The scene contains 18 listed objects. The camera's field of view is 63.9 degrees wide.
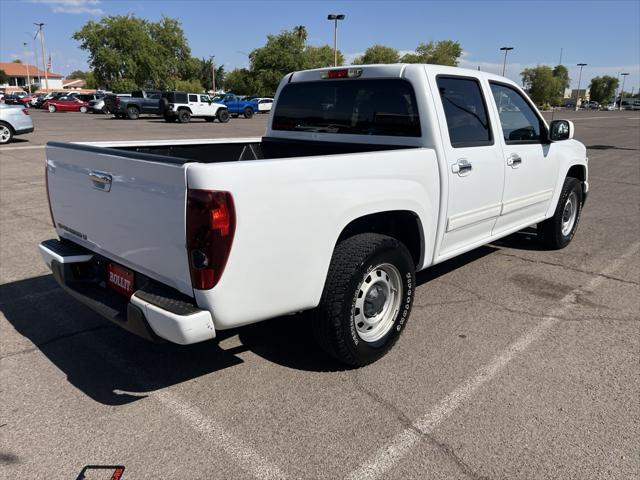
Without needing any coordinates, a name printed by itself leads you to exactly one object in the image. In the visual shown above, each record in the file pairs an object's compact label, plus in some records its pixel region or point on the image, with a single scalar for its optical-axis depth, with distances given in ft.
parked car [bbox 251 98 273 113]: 140.97
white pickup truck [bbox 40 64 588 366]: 8.39
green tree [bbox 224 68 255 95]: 223.30
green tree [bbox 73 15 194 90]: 211.00
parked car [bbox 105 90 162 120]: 108.99
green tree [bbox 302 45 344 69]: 220.84
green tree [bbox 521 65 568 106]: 350.84
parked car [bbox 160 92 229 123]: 99.50
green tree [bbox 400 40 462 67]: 277.44
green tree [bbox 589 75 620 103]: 517.55
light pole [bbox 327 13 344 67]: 201.87
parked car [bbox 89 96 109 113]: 131.60
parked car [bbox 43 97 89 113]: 143.24
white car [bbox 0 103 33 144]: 53.31
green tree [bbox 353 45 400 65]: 278.89
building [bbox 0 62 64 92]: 418.12
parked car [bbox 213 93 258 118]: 128.67
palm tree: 297.94
